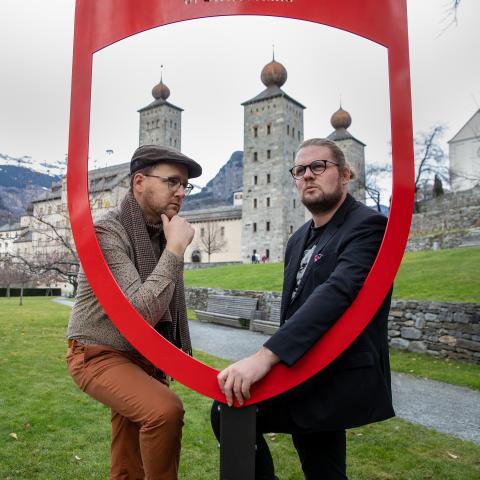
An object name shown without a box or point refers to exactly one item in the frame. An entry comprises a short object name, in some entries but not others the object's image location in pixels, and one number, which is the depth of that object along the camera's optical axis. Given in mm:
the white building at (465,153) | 43688
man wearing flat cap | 2086
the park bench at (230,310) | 7717
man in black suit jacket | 1985
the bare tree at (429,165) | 36184
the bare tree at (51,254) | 13092
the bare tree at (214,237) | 40625
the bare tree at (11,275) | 34484
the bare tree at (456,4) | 6408
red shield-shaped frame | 1972
